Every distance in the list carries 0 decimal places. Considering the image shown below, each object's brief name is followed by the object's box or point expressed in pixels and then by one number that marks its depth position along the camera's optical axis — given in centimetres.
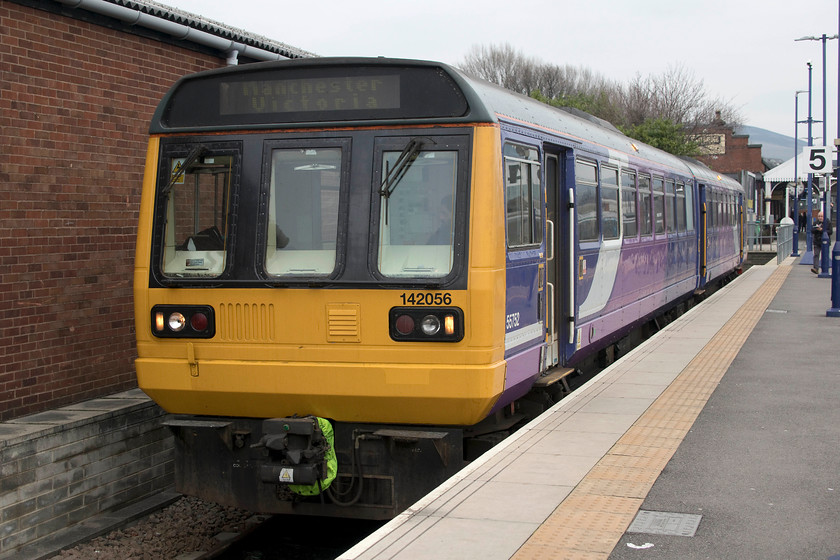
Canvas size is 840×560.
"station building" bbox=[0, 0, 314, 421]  787
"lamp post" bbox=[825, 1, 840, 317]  1599
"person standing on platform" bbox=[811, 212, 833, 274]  2800
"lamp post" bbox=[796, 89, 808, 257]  4397
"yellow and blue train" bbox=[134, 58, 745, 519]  588
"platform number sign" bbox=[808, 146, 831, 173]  2044
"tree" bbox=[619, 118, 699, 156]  4206
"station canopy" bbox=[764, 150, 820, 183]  6481
